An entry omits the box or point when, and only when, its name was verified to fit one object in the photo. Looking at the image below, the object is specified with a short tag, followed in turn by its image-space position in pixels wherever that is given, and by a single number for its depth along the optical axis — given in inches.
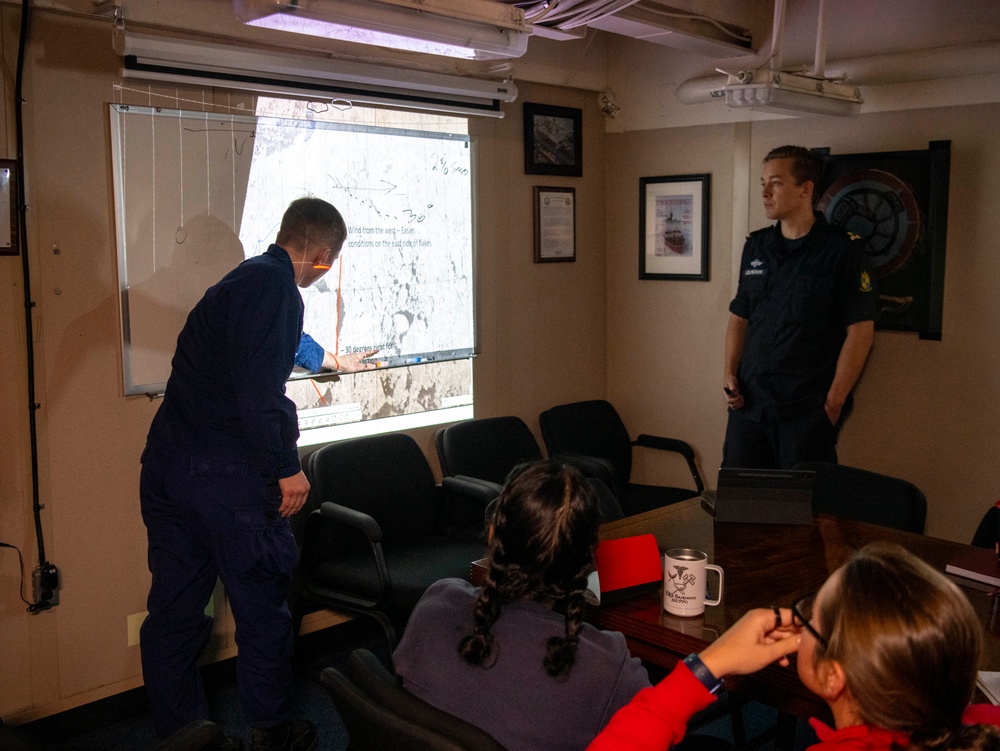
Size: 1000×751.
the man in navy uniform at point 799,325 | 140.9
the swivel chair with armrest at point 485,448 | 151.6
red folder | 82.5
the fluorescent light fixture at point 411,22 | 84.2
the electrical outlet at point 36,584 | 118.6
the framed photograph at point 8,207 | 112.3
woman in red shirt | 45.7
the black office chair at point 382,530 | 123.6
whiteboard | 124.0
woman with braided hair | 58.2
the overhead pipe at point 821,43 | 143.9
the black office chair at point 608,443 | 163.2
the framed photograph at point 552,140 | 169.0
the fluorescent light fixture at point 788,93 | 129.0
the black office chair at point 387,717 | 53.0
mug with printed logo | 78.5
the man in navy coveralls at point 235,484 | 106.0
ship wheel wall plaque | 141.9
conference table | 71.4
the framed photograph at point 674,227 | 173.9
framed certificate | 173.2
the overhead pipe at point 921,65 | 135.3
